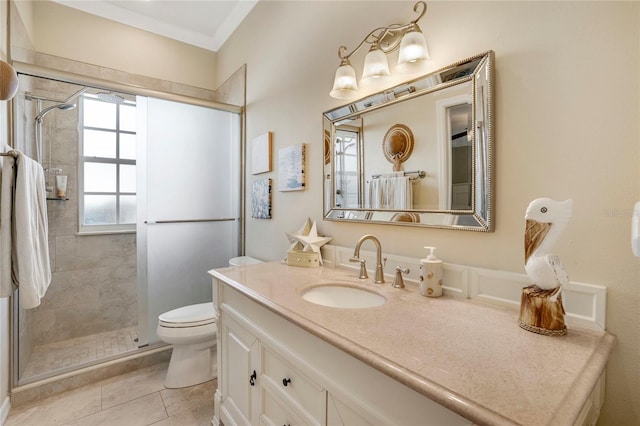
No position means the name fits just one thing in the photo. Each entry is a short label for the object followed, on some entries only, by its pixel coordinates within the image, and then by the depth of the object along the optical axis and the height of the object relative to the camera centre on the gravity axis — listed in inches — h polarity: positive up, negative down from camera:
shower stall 88.1 -0.9
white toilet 75.4 -34.7
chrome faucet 50.3 -9.0
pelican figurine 30.2 -3.0
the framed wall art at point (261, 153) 88.4 +18.3
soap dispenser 43.1 -9.7
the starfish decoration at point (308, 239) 66.2 -6.2
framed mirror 41.2 +10.2
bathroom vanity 21.2 -12.8
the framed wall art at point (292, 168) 75.5 +11.8
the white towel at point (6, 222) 52.6 -2.0
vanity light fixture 45.4 +26.9
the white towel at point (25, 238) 54.5 -5.2
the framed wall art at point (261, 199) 89.6 +4.2
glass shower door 88.4 +3.0
